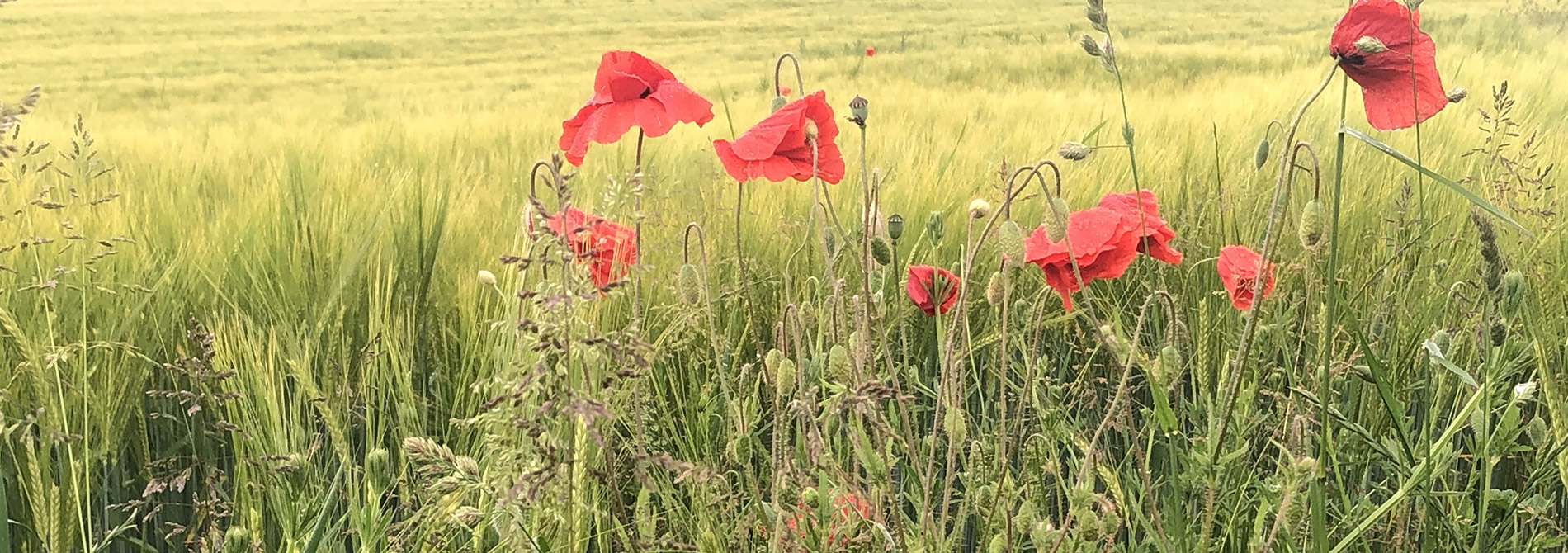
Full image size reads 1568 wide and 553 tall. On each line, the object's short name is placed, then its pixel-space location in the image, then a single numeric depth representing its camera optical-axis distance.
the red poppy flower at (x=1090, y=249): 0.61
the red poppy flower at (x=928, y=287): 0.65
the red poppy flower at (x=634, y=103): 0.67
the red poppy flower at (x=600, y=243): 0.46
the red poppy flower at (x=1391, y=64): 0.53
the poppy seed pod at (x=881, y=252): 0.56
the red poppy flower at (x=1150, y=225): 0.63
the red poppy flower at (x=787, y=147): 0.62
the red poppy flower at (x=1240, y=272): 0.68
